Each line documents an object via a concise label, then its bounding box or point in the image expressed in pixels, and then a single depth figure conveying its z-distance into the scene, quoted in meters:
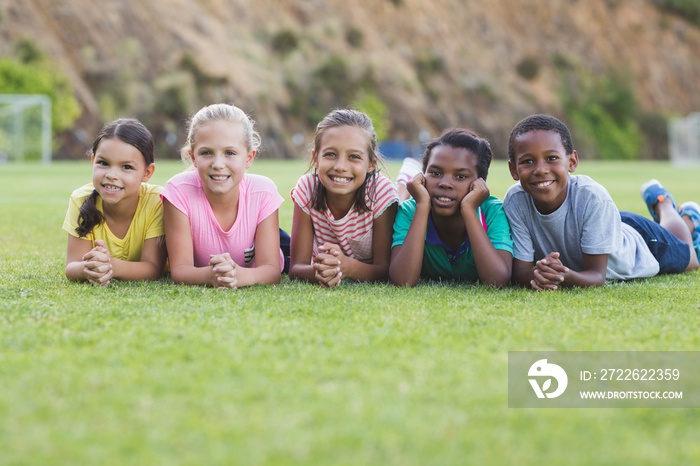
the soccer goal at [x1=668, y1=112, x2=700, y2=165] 41.06
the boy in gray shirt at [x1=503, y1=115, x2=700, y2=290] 4.40
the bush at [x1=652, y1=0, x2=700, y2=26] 59.66
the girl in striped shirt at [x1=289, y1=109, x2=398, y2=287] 4.55
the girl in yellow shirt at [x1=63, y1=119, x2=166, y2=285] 4.48
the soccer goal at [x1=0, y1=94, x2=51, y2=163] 30.34
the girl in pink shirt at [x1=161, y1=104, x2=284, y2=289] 4.43
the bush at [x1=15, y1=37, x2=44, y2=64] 34.50
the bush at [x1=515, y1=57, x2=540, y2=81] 52.12
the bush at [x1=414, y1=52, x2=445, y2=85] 48.44
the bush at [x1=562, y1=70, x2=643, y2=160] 53.16
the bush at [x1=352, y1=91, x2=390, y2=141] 43.84
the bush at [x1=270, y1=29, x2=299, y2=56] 44.00
